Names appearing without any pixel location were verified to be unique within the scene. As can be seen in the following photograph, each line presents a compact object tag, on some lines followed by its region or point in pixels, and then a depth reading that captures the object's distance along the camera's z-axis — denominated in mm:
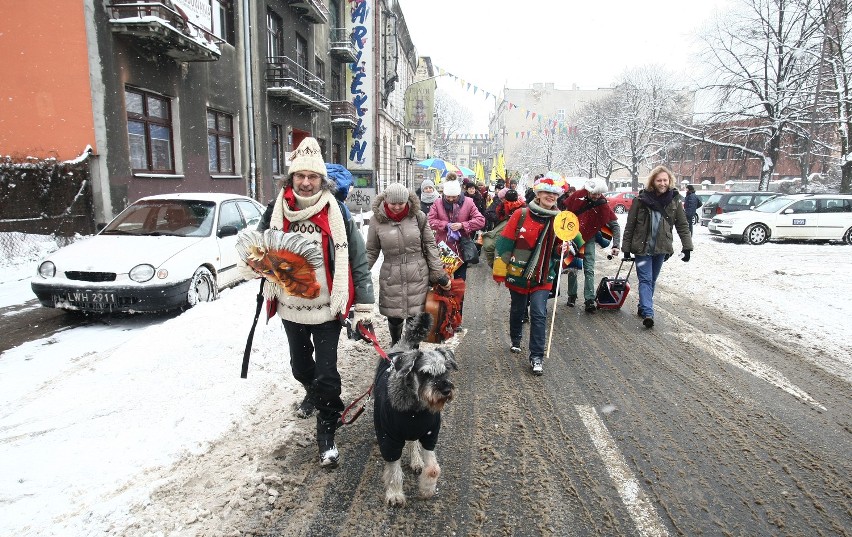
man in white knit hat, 3111
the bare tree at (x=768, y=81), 24812
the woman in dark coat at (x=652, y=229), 6422
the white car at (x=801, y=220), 15625
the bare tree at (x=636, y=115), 43594
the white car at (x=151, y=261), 6145
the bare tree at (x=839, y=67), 21828
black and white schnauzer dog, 2607
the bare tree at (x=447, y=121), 76312
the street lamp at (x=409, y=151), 31331
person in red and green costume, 4938
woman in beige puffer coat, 4285
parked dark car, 20984
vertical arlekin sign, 28875
